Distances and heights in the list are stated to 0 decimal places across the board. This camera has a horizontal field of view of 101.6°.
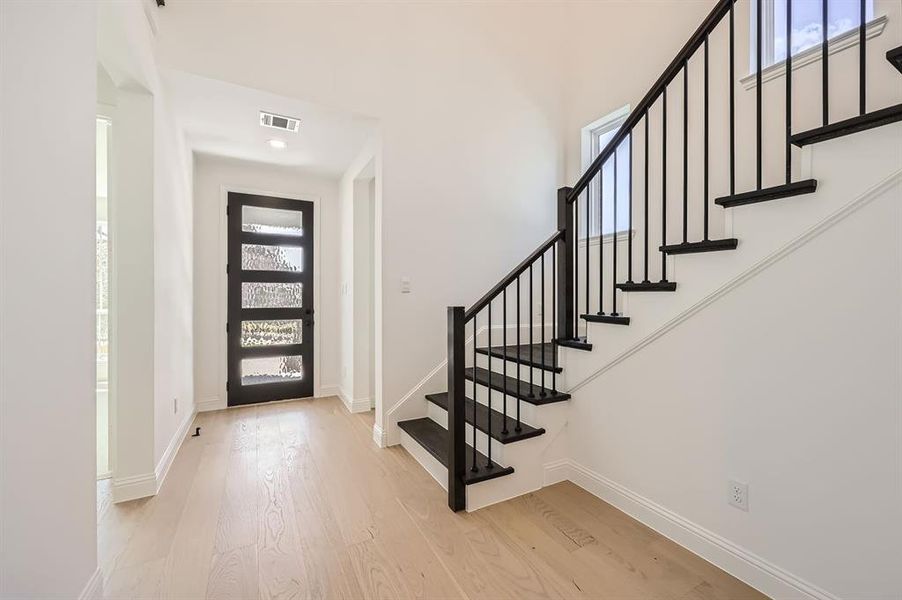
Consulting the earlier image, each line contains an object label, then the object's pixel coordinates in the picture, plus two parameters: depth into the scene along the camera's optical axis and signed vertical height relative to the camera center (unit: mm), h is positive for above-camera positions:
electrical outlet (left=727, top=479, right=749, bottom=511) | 1579 -851
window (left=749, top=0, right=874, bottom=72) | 2049 +1642
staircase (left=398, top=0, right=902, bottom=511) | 1648 -102
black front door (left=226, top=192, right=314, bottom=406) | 3996 -2
